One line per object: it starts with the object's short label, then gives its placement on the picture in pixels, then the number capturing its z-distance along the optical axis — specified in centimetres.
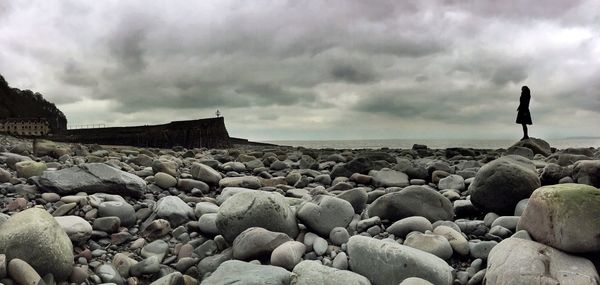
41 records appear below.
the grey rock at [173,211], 462
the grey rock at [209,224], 436
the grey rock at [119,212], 451
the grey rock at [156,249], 399
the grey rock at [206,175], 634
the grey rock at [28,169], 566
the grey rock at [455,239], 383
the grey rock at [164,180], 588
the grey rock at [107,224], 426
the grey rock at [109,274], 354
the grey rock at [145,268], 373
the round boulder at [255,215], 414
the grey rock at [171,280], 343
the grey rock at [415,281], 308
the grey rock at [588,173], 527
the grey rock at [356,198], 512
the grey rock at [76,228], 395
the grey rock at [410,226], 420
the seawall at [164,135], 2033
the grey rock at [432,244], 374
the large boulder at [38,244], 336
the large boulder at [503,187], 482
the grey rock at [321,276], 321
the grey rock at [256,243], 381
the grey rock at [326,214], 428
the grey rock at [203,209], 475
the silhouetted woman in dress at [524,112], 1509
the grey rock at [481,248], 376
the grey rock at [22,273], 318
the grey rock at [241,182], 623
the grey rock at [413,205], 462
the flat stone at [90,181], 508
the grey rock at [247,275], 323
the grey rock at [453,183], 636
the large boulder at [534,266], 303
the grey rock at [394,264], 336
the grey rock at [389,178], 680
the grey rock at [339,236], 407
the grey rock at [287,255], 362
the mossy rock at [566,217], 335
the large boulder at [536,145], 1238
